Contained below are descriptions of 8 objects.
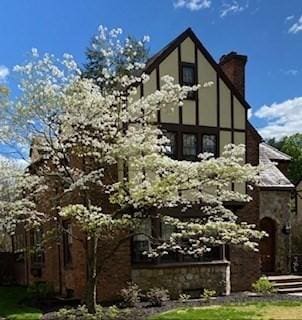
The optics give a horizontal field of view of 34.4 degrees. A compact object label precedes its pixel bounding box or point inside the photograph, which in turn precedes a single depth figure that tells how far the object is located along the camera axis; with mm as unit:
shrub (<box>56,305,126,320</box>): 11603
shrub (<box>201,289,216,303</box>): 13977
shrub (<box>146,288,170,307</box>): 13312
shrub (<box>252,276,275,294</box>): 15703
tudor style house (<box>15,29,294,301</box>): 15078
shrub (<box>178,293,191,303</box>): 14172
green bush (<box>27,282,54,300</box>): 16172
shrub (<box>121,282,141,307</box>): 13375
